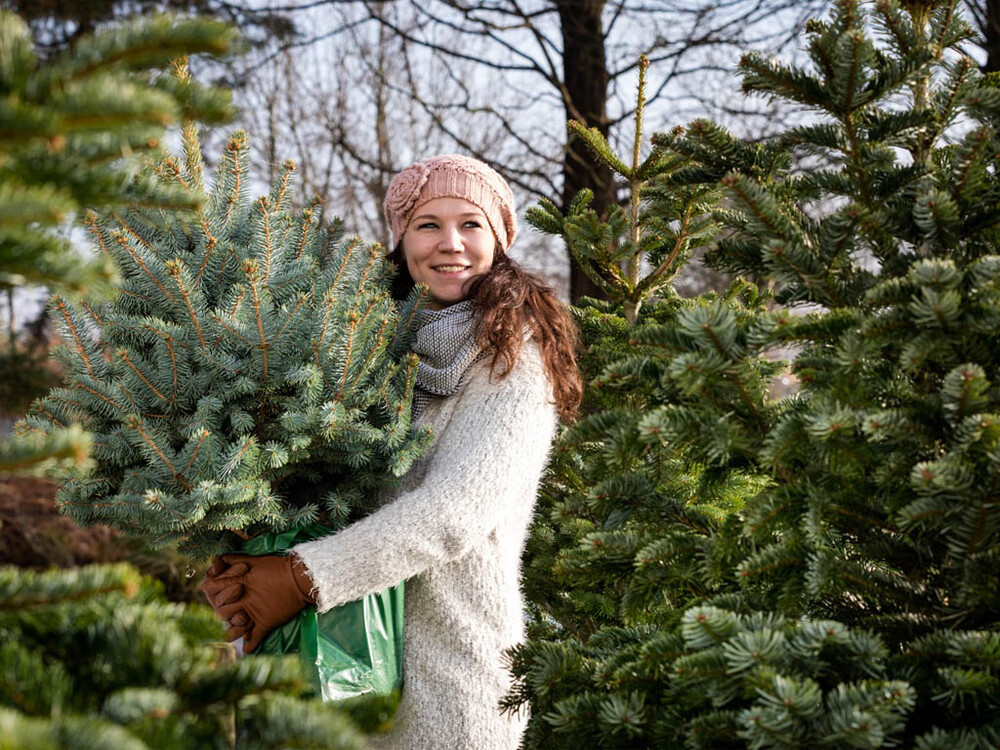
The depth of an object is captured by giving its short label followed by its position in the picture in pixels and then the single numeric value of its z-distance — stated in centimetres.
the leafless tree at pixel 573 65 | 741
